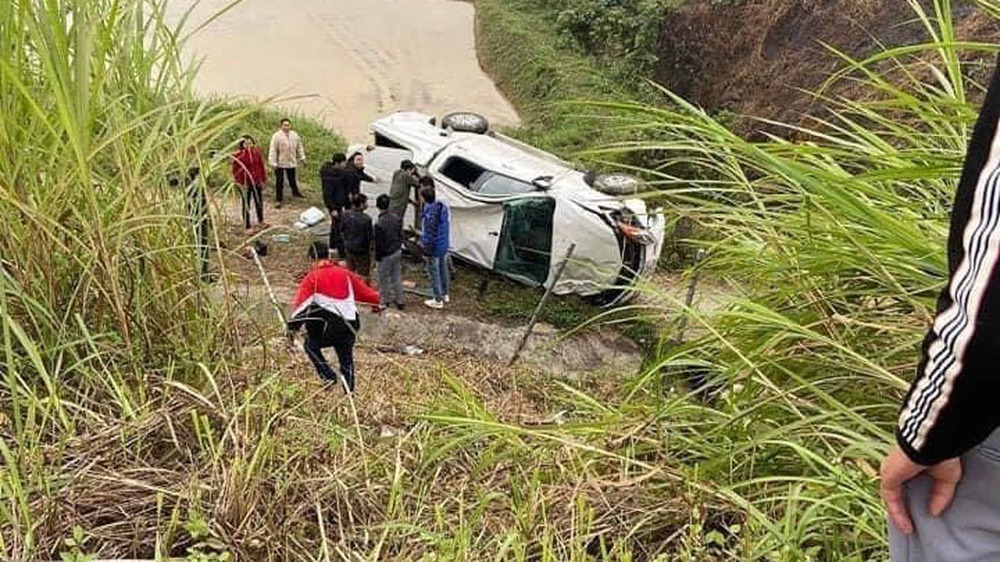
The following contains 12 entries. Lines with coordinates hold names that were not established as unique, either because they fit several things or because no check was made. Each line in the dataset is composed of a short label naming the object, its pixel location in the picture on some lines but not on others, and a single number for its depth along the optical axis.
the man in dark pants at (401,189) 9.29
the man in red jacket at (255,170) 7.69
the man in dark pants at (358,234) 8.30
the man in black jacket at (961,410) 1.05
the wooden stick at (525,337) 7.03
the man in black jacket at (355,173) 9.45
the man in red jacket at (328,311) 5.34
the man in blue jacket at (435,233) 8.63
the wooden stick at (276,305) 3.10
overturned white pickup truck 8.84
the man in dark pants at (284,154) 10.62
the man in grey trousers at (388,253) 8.38
